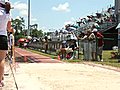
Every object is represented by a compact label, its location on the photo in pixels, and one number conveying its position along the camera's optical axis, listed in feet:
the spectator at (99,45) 76.23
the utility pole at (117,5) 133.88
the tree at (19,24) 455.79
